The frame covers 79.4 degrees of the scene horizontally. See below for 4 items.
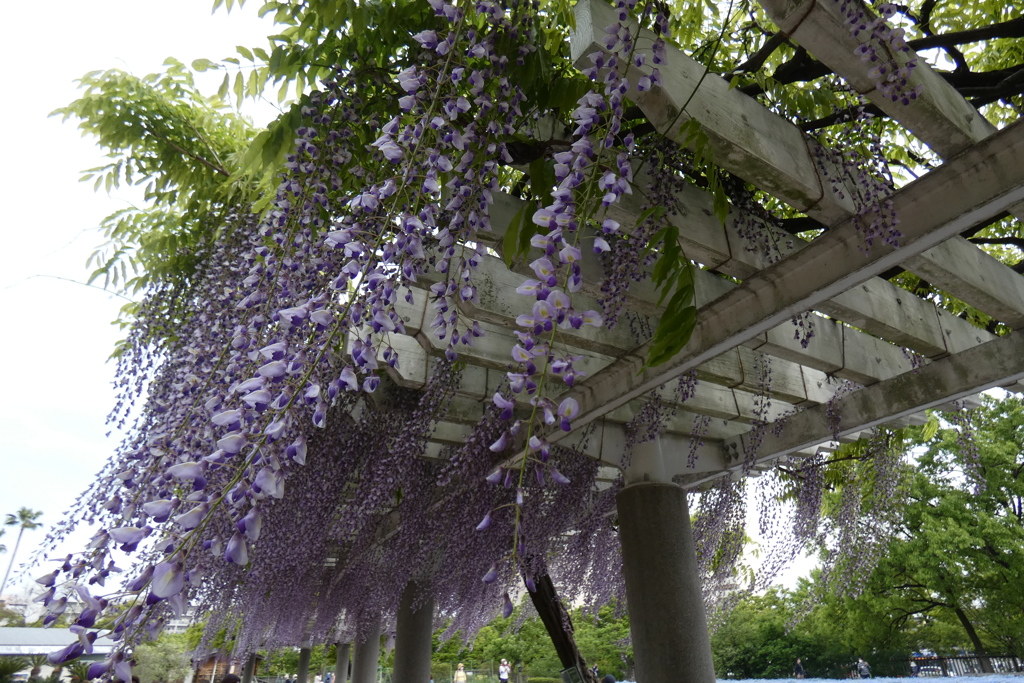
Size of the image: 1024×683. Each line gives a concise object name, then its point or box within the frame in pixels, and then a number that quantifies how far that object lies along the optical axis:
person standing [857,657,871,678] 15.52
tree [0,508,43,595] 51.09
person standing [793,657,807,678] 17.30
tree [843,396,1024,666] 14.04
